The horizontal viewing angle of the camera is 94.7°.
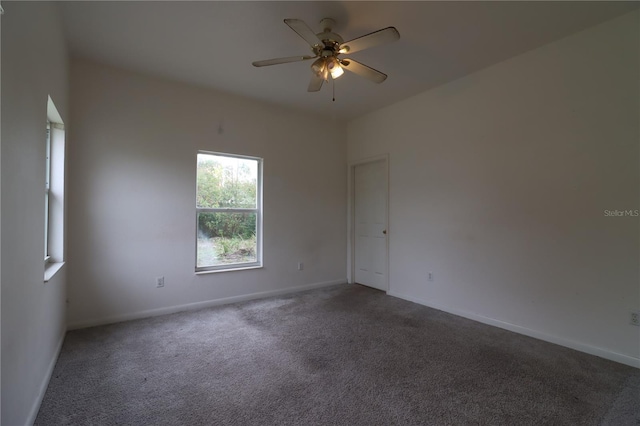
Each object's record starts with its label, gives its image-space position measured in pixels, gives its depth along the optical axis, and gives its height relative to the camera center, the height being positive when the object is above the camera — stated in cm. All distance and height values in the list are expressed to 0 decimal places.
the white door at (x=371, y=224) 441 -15
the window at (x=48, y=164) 249 +42
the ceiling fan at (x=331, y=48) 200 +123
